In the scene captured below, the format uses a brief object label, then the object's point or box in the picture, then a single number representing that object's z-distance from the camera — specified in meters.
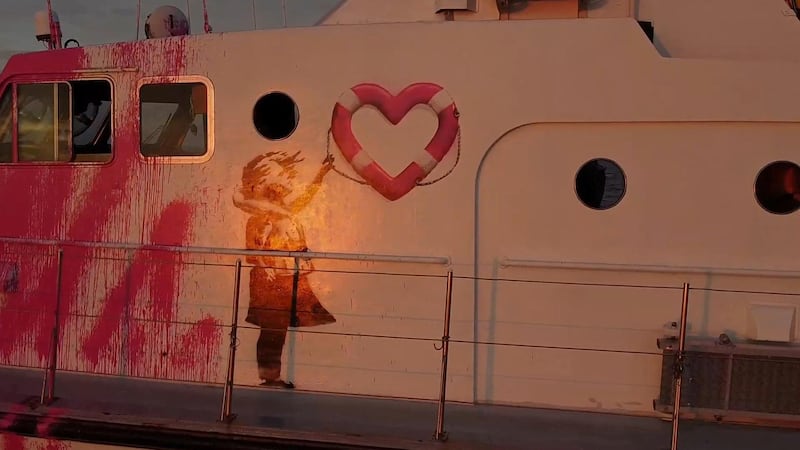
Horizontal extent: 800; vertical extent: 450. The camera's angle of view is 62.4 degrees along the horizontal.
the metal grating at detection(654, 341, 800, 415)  3.37
